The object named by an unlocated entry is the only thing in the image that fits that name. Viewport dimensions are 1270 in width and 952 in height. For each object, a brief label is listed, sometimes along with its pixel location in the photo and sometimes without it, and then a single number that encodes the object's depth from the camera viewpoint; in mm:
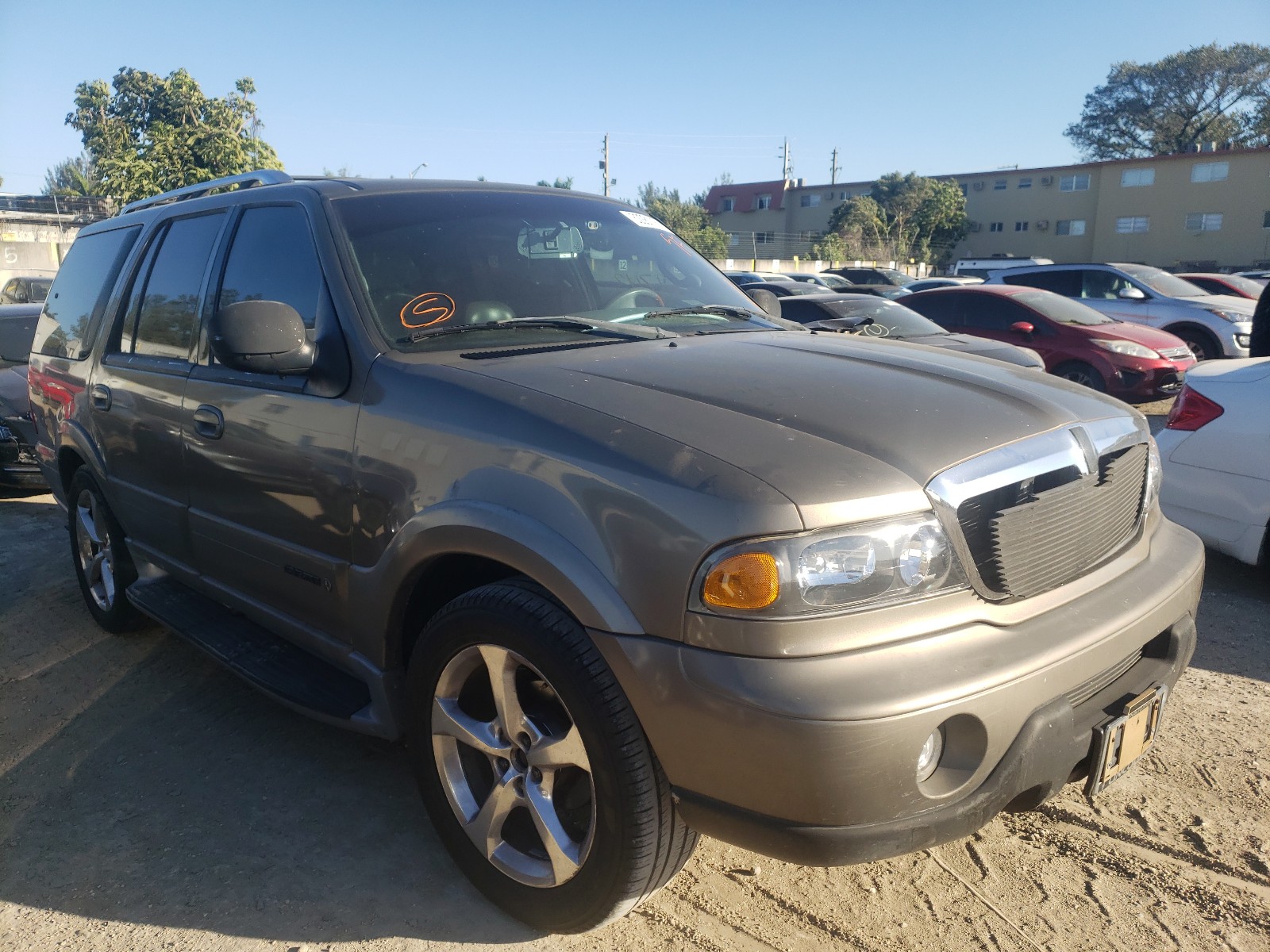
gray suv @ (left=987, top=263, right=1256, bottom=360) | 13352
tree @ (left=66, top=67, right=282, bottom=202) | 26422
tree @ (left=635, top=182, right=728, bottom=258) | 49844
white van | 24016
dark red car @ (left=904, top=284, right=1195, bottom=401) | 10656
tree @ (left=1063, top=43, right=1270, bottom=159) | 62312
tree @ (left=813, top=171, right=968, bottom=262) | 53750
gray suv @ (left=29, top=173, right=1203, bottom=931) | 1885
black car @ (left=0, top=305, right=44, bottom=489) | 7527
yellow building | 45125
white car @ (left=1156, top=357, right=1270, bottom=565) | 4309
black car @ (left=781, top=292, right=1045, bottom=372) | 10055
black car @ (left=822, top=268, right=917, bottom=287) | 30391
